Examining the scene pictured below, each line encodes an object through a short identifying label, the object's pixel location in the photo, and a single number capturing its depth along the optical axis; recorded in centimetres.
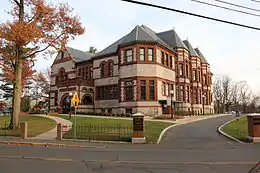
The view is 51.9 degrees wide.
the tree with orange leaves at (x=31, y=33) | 2089
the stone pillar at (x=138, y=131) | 1714
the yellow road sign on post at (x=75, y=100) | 1883
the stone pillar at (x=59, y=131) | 1820
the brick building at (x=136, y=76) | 3772
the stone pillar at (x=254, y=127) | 1720
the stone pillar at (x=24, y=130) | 1875
